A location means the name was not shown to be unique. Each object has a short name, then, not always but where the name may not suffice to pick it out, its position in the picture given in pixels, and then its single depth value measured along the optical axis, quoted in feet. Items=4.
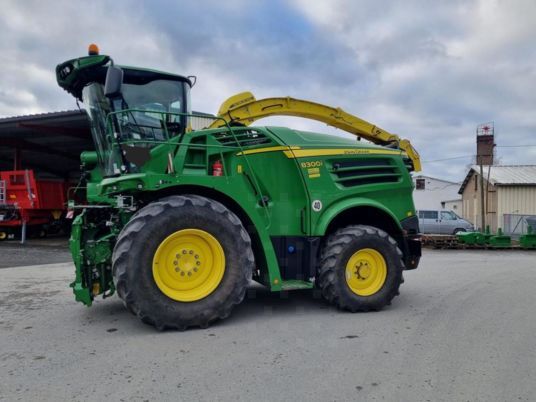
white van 75.46
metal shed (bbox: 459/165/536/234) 87.82
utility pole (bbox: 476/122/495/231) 97.66
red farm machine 56.18
